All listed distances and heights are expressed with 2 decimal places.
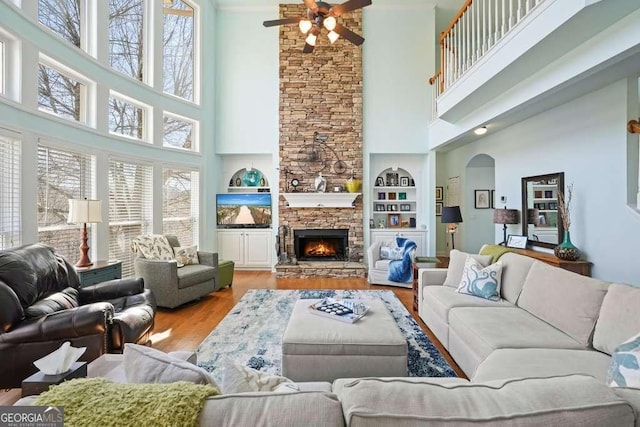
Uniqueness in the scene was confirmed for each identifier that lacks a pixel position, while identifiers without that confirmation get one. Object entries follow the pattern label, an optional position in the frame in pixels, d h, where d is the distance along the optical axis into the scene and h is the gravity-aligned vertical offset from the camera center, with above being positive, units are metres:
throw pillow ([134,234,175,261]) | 4.09 -0.45
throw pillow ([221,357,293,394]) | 1.02 -0.59
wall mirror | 4.12 +0.06
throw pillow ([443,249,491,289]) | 3.21 -0.58
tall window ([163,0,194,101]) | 5.27 +3.09
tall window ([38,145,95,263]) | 3.20 +0.29
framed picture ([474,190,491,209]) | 6.95 +0.37
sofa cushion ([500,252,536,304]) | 2.71 -0.57
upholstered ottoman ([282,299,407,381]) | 2.01 -0.96
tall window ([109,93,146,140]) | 4.24 +1.48
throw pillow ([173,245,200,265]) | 4.41 -0.60
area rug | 2.51 -1.25
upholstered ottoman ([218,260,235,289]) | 4.68 -0.94
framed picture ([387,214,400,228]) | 6.60 -0.15
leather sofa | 2.06 -0.76
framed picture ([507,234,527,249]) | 4.64 -0.44
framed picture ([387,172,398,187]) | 6.61 +0.79
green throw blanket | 0.73 -0.48
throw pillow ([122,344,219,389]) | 0.94 -0.51
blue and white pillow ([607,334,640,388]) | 1.26 -0.68
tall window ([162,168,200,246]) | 5.29 +0.20
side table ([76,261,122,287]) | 3.13 -0.63
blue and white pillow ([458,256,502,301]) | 2.83 -0.66
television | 6.39 +0.15
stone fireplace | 6.11 +1.86
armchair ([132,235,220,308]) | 3.79 -0.79
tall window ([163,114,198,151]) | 5.30 +1.55
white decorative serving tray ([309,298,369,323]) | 2.38 -0.80
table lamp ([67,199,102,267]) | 3.13 +0.01
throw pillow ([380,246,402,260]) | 5.28 -0.69
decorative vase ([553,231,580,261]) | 3.62 -0.46
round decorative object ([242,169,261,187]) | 6.59 +0.82
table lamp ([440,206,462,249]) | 4.98 -0.02
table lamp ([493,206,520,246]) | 4.74 -0.04
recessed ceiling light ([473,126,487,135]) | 4.77 +1.37
